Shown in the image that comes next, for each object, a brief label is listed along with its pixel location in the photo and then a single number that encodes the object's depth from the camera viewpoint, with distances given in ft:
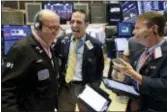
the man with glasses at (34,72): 5.21
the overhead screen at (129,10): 16.71
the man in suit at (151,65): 5.19
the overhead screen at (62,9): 18.42
